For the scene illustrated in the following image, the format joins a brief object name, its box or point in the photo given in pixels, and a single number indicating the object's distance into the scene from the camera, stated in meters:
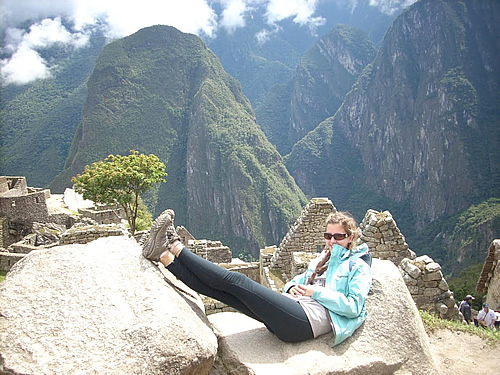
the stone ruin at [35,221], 10.30
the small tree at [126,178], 18.16
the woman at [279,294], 3.77
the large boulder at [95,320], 2.80
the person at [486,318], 7.91
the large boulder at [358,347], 3.59
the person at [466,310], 8.41
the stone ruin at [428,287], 6.47
